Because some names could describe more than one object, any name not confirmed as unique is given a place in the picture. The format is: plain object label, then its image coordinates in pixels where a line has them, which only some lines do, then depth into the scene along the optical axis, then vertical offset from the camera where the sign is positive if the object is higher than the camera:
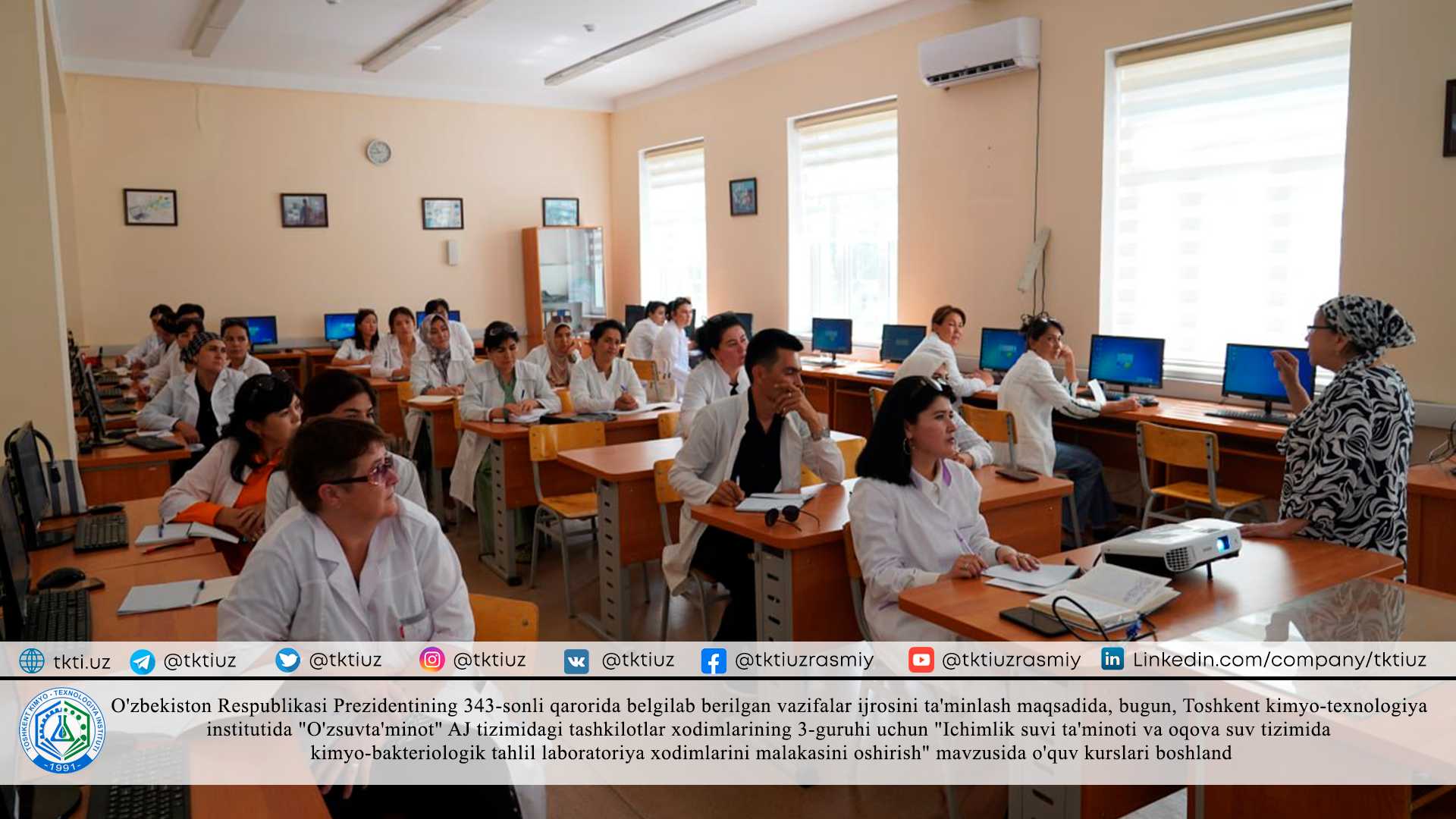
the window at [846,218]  8.18 +0.66
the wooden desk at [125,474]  4.34 -0.75
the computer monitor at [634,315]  10.86 -0.19
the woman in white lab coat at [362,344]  9.31 -0.40
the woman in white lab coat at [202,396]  5.12 -0.48
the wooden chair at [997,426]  5.33 -0.72
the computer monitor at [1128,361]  5.93 -0.42
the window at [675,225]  10.47 +0.78
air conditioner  6.48 +1.61
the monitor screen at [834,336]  8.32 -0.34
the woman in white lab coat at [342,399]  2.93 -0.30
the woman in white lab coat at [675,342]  8.80 -0.40
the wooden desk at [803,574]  3.02 -0.86
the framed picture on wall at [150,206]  9.05 +0.89
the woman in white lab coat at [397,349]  8.07 -0.40
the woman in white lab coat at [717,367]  4.74 -0.34
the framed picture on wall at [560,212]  11.23 +0.98
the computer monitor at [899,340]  7.62 -0.36
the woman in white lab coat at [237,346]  5.81 -0.25
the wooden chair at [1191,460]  4.69 -0.82
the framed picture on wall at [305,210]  9.80 +0.91
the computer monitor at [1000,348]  6.77 -0.38
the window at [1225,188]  5.38 +0.60
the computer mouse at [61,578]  2.61 -0.72
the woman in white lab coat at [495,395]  5.35 -0.55
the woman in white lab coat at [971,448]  3.96 -0.64
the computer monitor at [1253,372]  5.31 -0.45
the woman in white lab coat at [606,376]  5.99 -0.47
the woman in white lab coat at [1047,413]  5.39 -0.67
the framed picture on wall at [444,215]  10.54 +0.91
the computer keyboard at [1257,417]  5.05 -0.67
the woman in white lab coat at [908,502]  2.76 -0.59
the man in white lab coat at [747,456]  3.53 -0.59
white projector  2.42 -0.64
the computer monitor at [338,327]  9.95 -0.25
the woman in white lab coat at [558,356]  6.64 -0.38
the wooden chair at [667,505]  3.59 -0.82
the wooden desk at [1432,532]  3.73 -0.93
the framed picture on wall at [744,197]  9.35 +0.94
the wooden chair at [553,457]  4.54 -0.80
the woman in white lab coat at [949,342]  6.36 -0.31
